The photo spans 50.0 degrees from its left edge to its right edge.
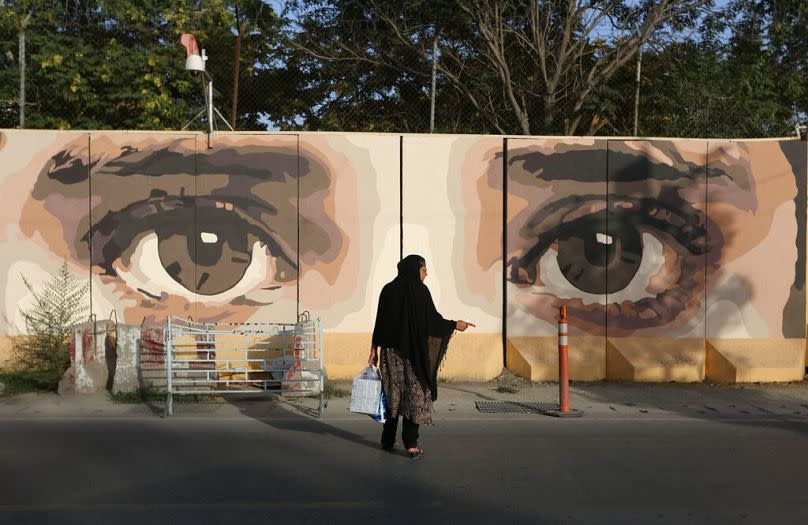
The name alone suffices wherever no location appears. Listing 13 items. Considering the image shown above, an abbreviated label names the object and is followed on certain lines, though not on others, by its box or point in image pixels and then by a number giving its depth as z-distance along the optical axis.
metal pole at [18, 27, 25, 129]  12.79
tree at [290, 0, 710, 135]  18.23
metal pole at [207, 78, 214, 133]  11.97
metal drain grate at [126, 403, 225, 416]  9.67
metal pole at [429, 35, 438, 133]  13.64
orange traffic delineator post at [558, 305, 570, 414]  9.38
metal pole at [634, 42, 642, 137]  15.77
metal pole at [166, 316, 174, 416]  9.34
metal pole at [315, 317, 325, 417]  9.38
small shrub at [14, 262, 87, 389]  11.27
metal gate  9.59
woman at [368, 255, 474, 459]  7.45
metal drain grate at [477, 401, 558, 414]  9.95
